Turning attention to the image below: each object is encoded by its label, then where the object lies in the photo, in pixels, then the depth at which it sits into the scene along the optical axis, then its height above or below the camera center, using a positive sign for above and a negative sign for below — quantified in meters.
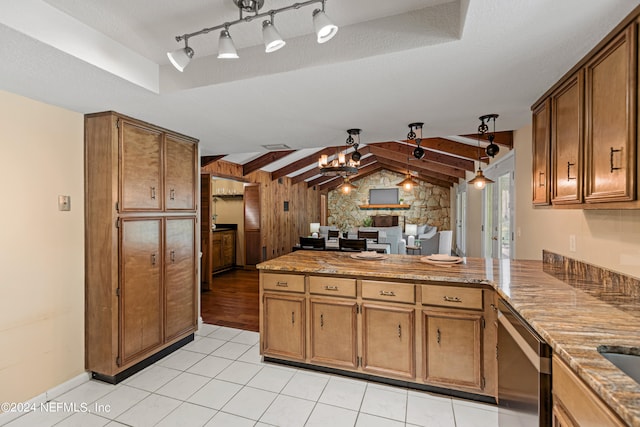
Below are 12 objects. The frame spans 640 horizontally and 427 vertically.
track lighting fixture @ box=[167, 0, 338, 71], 1.20 +0.75
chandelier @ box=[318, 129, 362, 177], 3.15 +0.70
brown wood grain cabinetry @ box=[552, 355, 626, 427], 0.87 -0.62
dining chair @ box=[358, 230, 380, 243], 6.57 -0.51
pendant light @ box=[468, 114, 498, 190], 2.59 +0.69
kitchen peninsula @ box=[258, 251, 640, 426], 2.01 -0.77
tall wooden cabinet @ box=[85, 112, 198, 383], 2.46 -0.28
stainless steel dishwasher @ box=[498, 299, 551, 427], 1.27 -0.78
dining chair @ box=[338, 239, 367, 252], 5.31 -0.58
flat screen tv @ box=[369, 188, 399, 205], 11.27 +0.56
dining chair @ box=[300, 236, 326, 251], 5.93 -0.63
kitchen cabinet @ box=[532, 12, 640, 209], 1.24 +0.42
